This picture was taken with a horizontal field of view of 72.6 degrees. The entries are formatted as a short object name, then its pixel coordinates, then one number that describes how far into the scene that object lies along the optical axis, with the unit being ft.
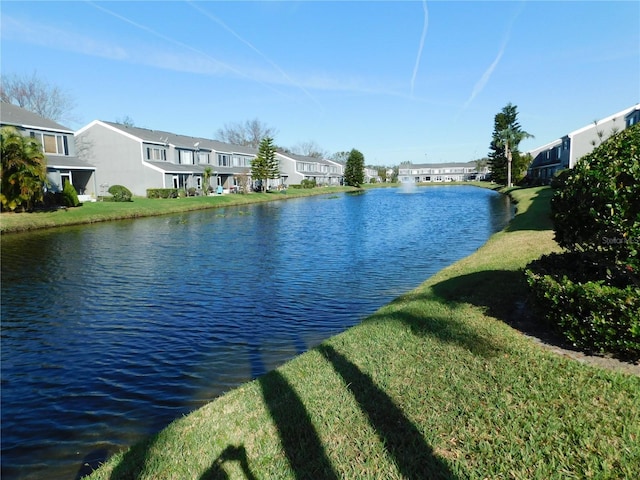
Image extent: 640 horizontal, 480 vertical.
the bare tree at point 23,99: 223.84
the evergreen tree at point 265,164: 229.25
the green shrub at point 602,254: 18.45
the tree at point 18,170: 96.53
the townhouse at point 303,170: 318.04
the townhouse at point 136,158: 165.48
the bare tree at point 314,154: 554.05
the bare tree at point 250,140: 417.28
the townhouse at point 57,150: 124.98
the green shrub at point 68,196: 117.50
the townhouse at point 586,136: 160.04
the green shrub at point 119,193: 141.69
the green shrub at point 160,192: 158.61
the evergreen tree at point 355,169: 353.92
